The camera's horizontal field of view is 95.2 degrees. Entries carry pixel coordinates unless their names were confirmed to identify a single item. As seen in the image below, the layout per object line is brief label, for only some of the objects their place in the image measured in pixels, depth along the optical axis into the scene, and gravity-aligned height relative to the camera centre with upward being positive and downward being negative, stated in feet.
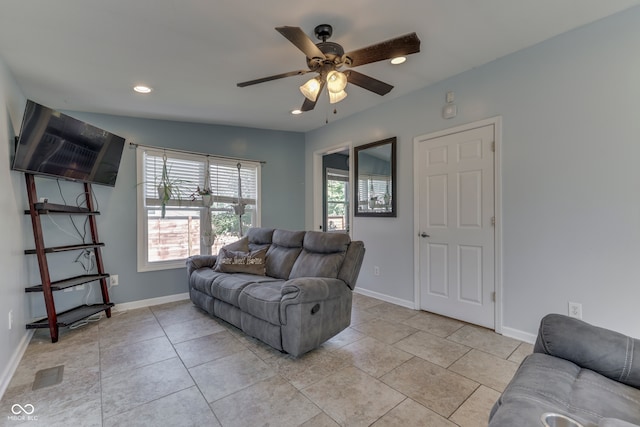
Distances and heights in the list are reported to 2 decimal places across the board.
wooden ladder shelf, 8.60 -2.16
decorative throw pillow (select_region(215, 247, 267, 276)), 10.62 -1.84
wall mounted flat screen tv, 7.87 +2.07
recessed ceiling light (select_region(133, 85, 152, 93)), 9.38 +4.07
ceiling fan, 5.71 +3.28
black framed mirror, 12.00 +1.40
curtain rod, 11.82 +2.71
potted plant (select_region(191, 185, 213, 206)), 13.12 +0.80
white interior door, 9.31 -0.52
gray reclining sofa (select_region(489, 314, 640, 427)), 3.12 -2.18
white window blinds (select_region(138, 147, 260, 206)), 12.25 +1.70
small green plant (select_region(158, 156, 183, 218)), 12.23 +1.12
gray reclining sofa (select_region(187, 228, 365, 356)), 7.45 -2.23
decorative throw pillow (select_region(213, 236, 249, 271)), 11.38 -1.35
